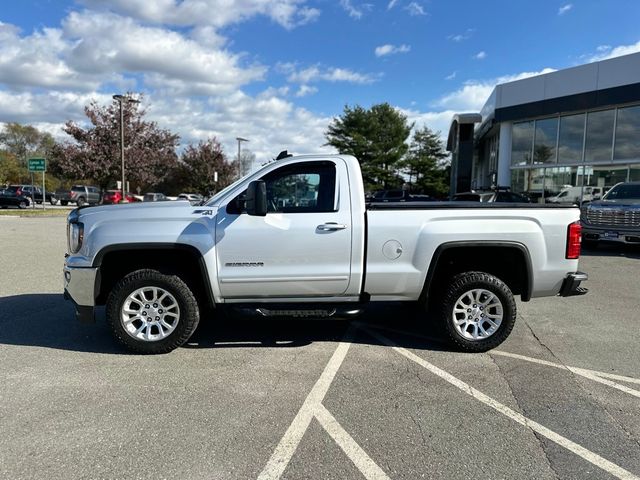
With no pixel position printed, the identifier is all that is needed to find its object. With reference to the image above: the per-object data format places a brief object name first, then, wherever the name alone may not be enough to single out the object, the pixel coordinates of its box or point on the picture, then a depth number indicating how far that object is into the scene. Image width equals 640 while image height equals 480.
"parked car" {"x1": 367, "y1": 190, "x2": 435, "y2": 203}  33.13
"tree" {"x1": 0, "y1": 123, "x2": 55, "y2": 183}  72.31
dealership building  18.73
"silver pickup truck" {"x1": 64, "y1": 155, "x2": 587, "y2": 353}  4.58
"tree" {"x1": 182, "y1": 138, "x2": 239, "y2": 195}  52.97
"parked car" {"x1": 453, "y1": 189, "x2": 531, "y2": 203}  13.05
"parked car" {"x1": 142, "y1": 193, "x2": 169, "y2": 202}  34.91
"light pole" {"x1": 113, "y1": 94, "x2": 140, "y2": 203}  27.05
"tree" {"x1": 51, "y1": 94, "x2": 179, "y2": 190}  33.81
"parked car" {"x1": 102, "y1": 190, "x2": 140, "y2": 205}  33.20
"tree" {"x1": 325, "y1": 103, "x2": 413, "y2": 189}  48.88
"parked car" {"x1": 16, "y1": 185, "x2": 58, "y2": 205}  40.28
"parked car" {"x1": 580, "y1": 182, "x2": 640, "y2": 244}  11.70
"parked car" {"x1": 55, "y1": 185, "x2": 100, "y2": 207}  42.44
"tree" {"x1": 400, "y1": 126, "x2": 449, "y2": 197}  51.16
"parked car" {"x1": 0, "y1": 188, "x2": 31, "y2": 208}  32.12
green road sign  29.20
